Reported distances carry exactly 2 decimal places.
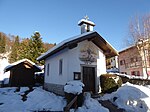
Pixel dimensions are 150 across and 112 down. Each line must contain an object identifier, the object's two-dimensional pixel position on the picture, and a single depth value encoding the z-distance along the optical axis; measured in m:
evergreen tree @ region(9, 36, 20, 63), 54.69
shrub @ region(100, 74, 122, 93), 12.33
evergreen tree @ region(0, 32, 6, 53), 67.31
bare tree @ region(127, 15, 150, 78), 24.55
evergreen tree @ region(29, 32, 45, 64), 32.47
